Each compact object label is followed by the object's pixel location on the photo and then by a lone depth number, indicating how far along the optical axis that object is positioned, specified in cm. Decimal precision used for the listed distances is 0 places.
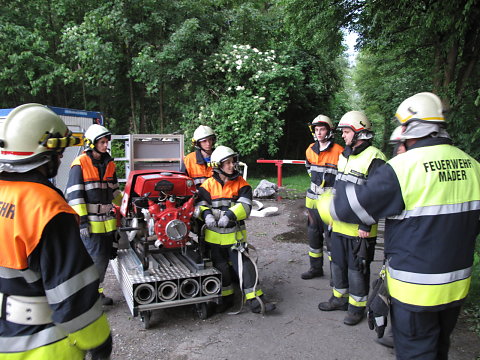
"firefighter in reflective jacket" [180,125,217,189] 512
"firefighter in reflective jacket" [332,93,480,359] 227
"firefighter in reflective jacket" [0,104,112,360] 162
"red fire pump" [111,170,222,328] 390
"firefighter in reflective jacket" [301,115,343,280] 514
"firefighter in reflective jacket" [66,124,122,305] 416
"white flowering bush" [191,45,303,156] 1300
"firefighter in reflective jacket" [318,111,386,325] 390
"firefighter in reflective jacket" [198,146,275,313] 422
